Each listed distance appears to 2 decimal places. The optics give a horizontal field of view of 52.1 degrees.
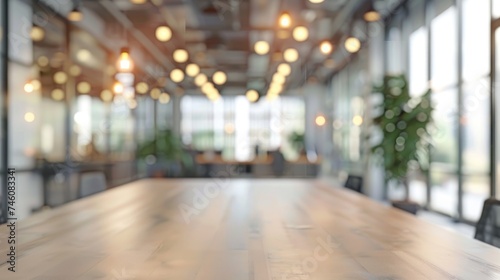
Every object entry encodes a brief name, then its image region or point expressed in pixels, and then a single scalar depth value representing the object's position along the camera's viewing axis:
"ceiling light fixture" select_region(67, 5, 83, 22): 4.29
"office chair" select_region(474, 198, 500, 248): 2.05
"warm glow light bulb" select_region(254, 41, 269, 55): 5.42
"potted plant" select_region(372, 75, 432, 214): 5.80
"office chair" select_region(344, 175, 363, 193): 4.10
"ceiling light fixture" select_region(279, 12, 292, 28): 4.59
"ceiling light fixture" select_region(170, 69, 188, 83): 6.50
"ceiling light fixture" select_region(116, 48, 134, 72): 4.05
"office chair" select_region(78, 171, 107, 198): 3.56
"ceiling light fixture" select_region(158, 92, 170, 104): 15.94
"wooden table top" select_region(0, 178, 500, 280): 1.30
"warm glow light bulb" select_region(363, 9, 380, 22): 5.73
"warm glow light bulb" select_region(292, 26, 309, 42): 4.79
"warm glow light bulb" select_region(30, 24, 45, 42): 6.50
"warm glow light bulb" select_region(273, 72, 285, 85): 8.64
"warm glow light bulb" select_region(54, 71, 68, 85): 7.58
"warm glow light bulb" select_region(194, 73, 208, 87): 8.62
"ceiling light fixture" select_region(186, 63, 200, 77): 6.70
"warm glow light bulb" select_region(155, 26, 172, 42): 4.60
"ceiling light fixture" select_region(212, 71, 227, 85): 7.13
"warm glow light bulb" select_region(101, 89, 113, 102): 10.92
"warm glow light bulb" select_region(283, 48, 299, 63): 5.85
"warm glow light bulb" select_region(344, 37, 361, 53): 4.80
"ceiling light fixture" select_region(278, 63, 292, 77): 7.52
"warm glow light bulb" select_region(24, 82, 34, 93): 6.26
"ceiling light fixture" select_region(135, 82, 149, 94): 9.44
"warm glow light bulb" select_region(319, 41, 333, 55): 5.43
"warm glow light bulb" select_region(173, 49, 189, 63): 5.39
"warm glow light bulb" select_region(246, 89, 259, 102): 9.46
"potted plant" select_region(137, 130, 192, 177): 12.12
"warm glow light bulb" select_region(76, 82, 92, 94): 9.12
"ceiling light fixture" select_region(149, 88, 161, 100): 15.01
